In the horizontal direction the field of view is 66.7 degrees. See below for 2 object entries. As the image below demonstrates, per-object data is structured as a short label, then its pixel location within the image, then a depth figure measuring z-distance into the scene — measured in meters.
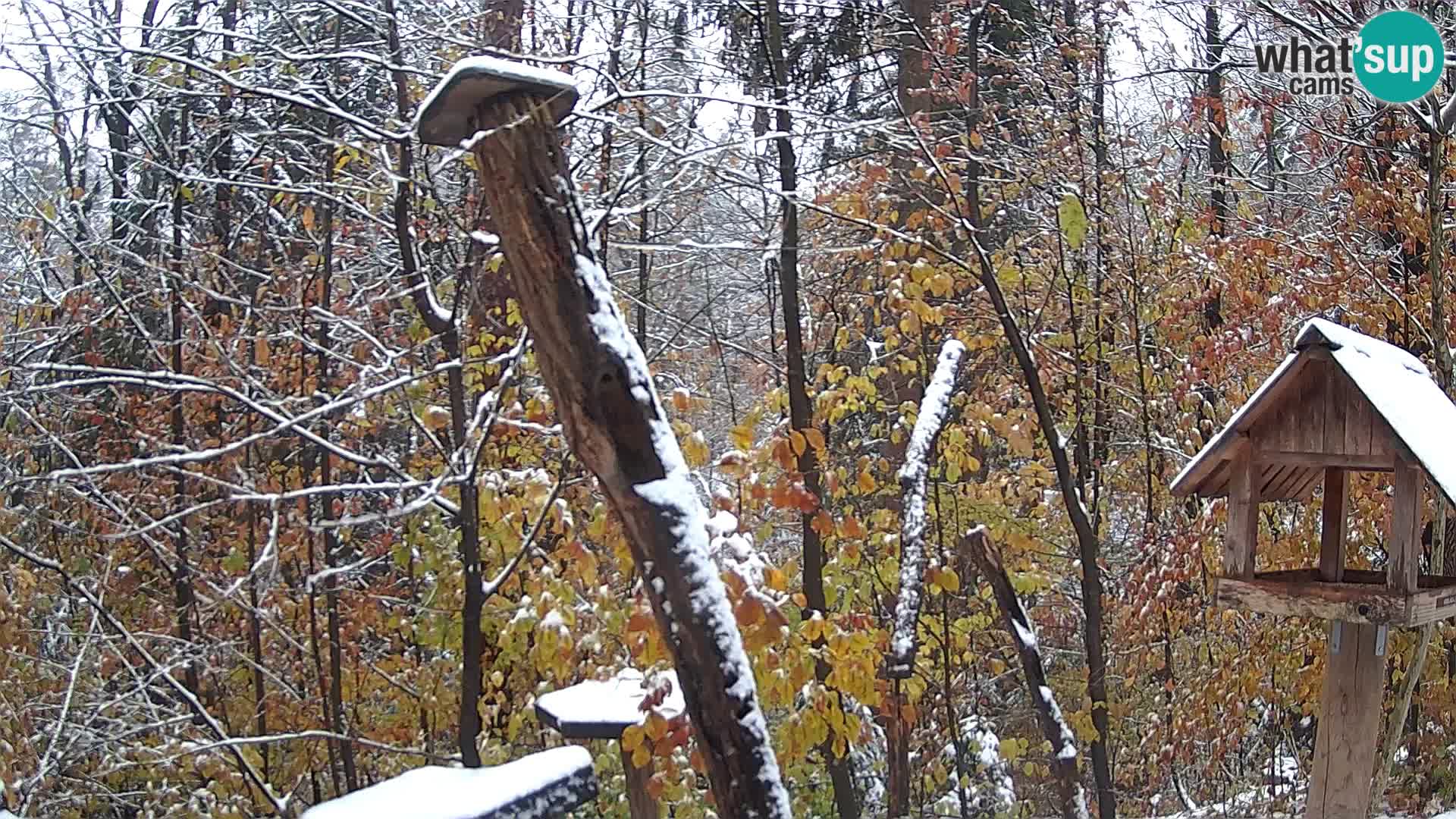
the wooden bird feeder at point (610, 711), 3.45
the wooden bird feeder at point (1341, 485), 3.10
